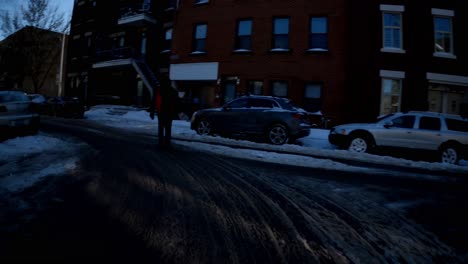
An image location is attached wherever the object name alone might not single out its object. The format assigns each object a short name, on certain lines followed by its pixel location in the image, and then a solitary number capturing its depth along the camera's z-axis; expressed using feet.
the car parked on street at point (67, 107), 60.95
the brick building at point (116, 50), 69.31
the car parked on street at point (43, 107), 65.02
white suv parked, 28.86
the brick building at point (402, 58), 47.50
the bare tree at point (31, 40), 87.15
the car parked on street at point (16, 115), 23.98
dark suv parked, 31.86
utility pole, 107.76
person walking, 24.56
